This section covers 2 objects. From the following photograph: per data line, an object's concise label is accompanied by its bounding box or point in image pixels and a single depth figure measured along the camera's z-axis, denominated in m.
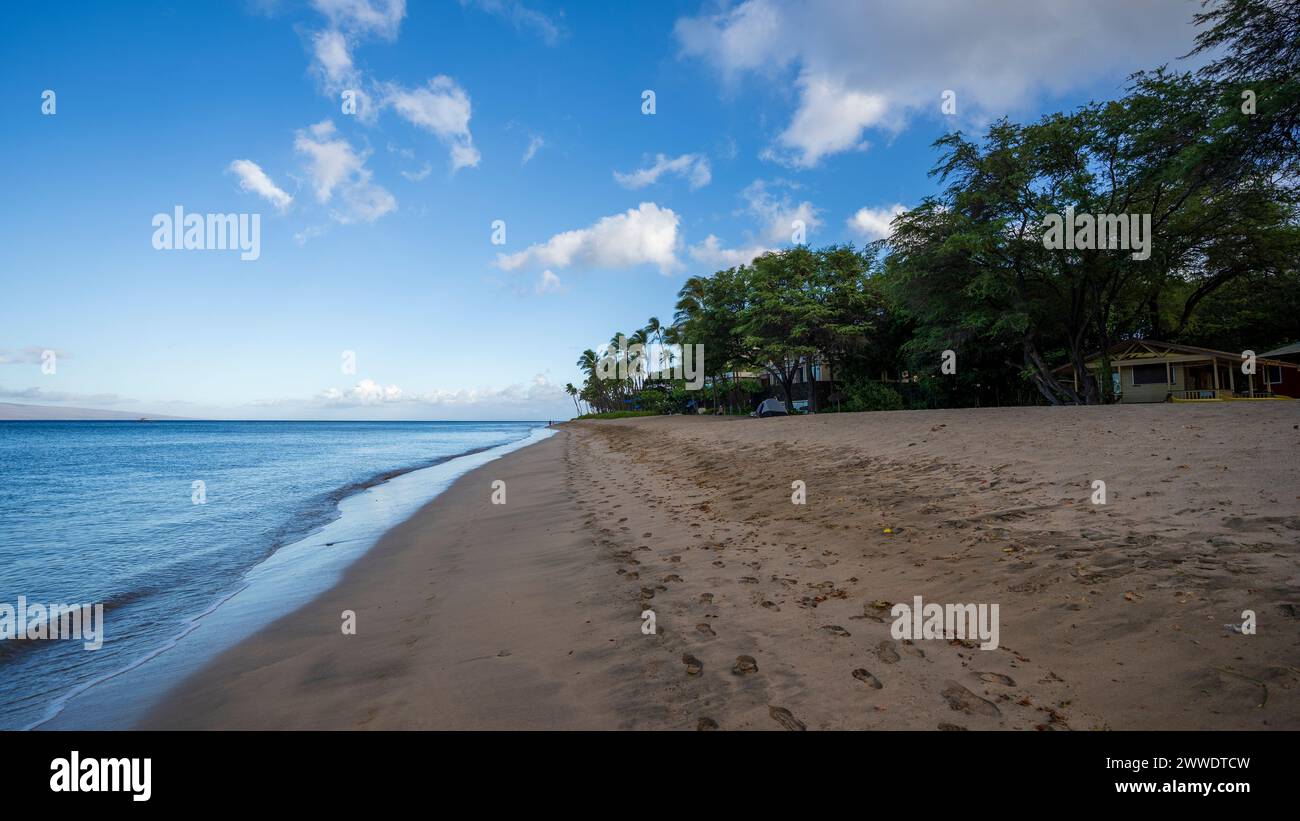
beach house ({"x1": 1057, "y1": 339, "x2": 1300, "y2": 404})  28.23
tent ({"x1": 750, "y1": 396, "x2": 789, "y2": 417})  37.06
